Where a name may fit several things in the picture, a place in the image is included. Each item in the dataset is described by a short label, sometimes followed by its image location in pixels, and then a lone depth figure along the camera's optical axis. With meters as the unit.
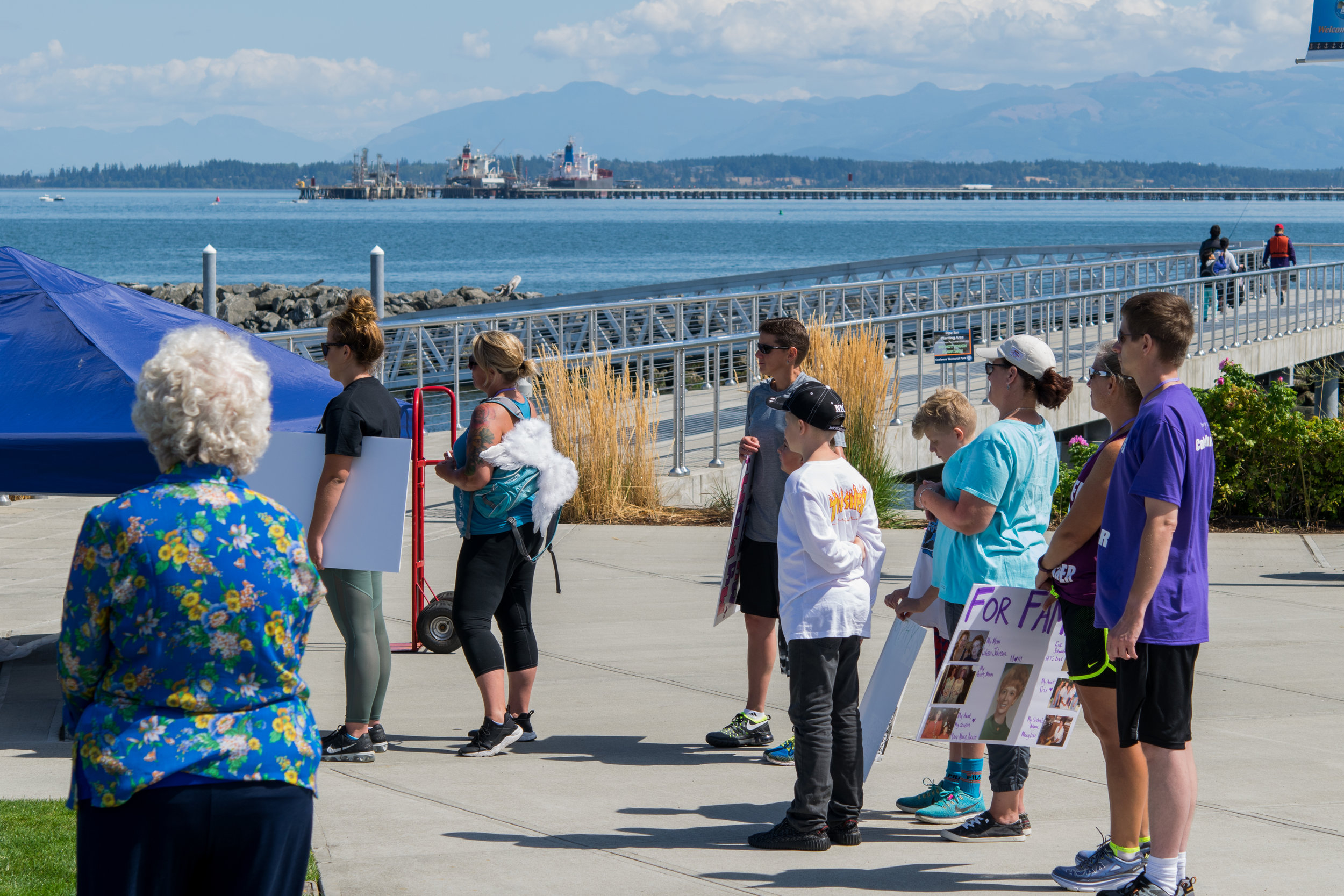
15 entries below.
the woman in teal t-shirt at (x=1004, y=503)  9.18
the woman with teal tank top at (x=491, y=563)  11.24
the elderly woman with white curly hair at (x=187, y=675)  5.19
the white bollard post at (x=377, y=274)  28.09
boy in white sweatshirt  9.00
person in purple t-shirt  7.74
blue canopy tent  11.12
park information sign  22.25
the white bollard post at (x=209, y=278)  30.44
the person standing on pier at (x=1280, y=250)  55.72
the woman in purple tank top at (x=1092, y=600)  8.40
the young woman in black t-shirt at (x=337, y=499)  11.01
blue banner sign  29.06
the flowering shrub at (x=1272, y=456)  22.28
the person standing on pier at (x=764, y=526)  11.03
